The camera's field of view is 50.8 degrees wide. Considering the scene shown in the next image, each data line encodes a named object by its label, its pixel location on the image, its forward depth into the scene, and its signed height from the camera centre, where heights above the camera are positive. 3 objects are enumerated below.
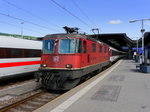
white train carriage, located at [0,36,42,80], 9.03 -0.11
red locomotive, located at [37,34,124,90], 7.47 -0.31
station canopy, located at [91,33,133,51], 38.83 +4.90
